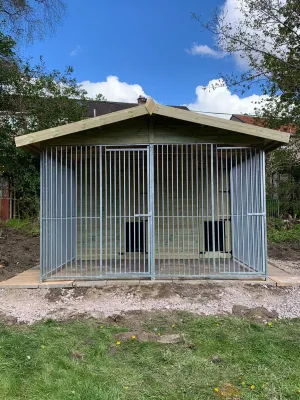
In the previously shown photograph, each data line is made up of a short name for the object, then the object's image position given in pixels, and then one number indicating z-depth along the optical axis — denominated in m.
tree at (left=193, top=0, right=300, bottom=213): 10.59
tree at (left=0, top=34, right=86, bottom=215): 12.57
